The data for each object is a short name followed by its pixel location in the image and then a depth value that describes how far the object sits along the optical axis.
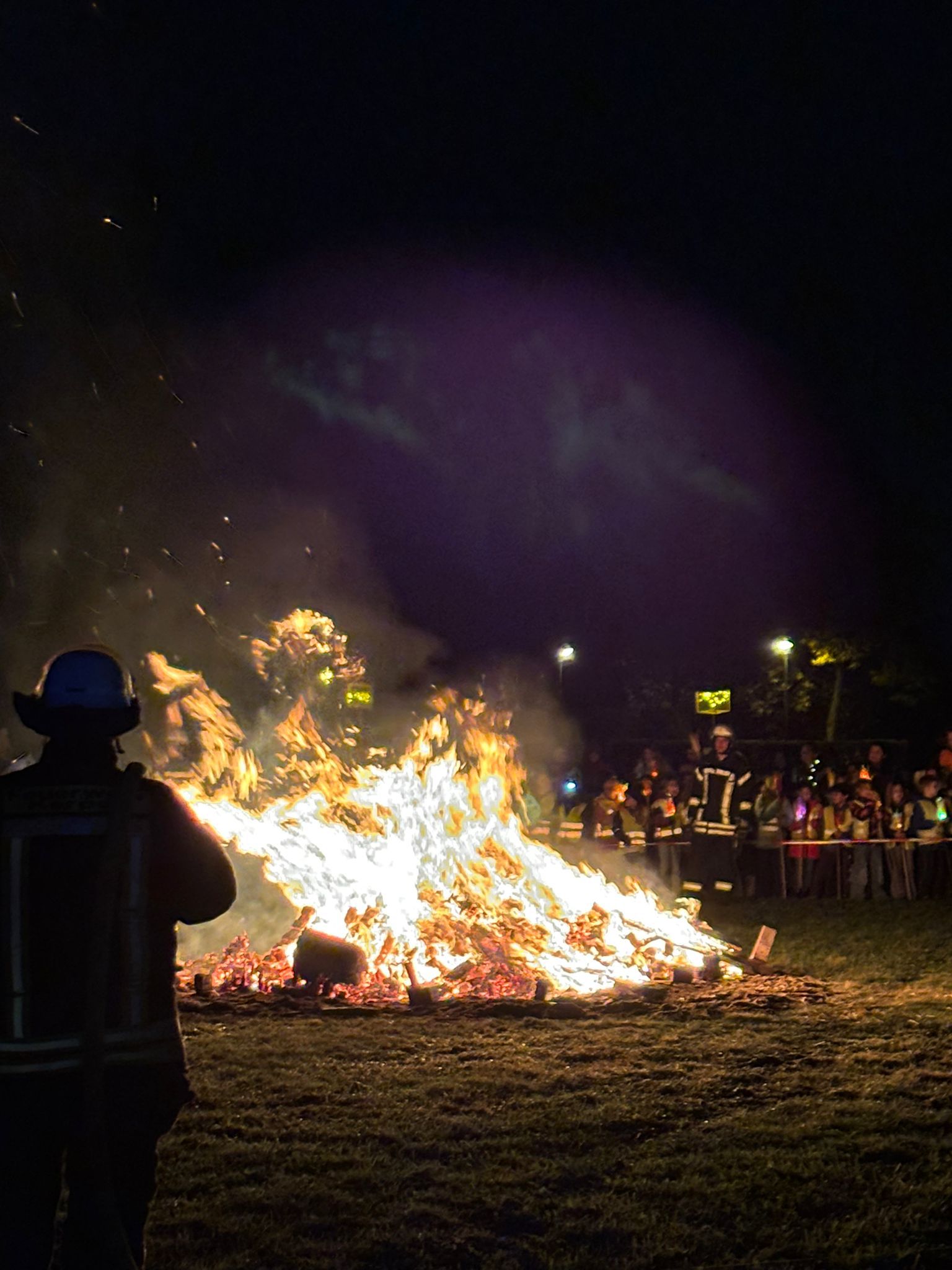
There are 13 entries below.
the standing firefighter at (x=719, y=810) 13.48
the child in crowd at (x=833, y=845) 15.30
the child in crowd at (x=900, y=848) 15.04
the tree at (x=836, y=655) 30.83
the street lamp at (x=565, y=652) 39.53
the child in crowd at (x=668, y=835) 15.23
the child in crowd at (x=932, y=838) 15.15
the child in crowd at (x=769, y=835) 15.31
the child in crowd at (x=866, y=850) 15.12
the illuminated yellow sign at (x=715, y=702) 26.66
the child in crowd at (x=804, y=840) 15.41
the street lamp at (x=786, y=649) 32.50
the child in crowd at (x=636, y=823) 15.05
